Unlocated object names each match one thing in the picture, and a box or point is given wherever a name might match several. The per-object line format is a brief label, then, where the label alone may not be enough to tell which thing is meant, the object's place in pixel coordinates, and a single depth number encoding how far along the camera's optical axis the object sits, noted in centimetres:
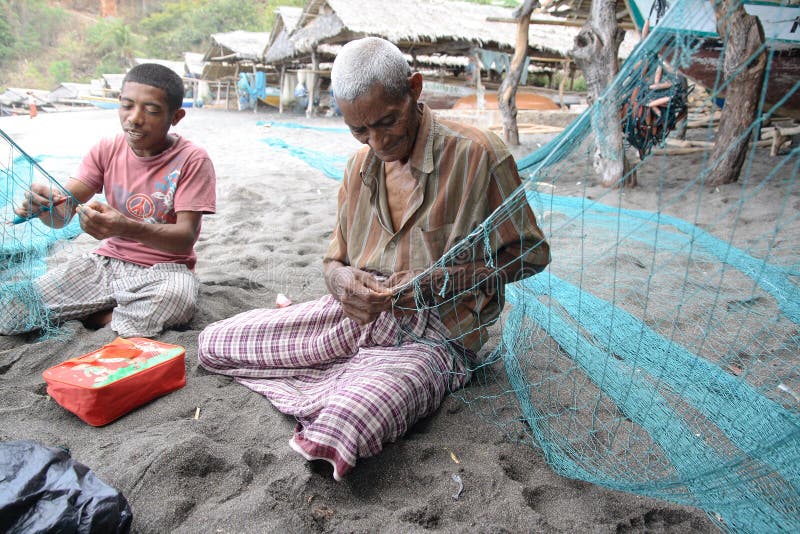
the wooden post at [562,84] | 1590
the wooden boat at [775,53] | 518
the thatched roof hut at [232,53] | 2191
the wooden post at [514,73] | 750
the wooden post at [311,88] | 1653
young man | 223
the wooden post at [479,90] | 1223
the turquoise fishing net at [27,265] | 224
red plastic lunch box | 169
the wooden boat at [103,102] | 2738
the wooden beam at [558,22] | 784
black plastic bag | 112
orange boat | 1498
